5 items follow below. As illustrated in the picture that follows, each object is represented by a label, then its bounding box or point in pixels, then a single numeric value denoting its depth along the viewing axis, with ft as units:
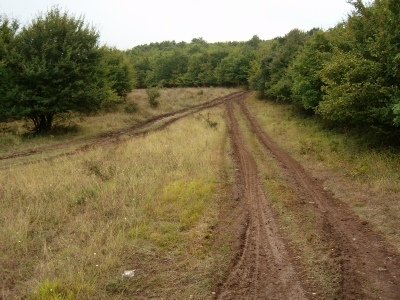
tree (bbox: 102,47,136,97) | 117.50
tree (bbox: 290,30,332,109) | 66.42
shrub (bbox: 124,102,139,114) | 99.34
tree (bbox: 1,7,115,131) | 62.49
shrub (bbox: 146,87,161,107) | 116.16
